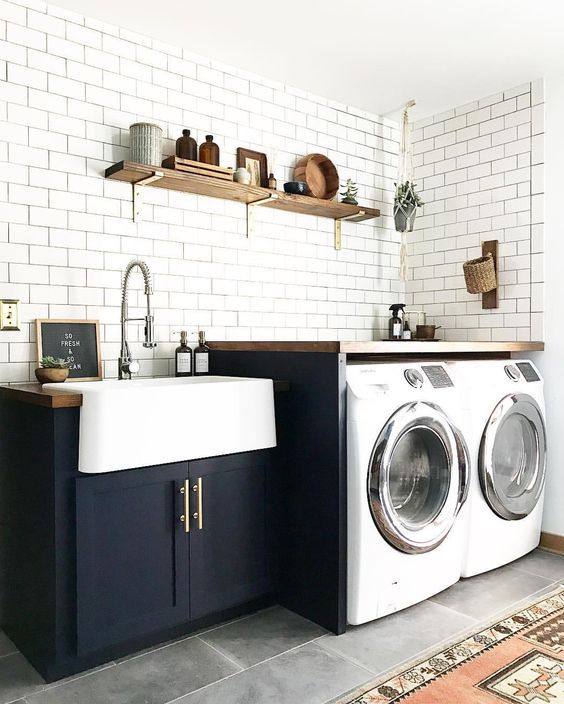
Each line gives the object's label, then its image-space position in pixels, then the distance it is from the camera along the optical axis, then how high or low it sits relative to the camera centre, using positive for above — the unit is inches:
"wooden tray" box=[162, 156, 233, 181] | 119.6 +32.3
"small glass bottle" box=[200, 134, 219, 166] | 127.3 +36.8
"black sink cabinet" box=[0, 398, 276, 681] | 87.0 -30.1
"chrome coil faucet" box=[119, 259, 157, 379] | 112.4 +2.3
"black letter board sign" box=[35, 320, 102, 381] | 111.4 -1.0
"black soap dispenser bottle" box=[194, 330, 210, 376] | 124.9 -3.6
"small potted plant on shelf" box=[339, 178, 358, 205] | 152.8 +34.9
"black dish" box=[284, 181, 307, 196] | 139.9 +33.0
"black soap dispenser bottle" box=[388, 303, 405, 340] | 158.2 +3.8
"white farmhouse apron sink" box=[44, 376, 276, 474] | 86.1 -12.0
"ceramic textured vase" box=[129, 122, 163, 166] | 116.7 +35.4
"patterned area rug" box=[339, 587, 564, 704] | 83.3 -45.5
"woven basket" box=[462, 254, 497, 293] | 148.6 +15.3
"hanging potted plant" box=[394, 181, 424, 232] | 160.2 +33.2
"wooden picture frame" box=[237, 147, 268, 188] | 138.7 +37.9
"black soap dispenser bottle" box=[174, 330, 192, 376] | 122.9 -3.9
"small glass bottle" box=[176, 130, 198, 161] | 124.1 +36.9
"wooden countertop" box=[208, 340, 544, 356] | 101.1 -1.2
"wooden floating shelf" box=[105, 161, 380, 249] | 116.1 +29.8
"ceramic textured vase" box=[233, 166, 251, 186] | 129.6 +32.6
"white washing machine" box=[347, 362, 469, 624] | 100.0 -24.0
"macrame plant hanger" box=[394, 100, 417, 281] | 160.6 +40.7
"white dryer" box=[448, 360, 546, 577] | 120.8 -23.0
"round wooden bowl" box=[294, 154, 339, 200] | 149.6 +38.6
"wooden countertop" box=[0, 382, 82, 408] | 85.4 -8.1
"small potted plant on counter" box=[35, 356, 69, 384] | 105.3 -5.5
